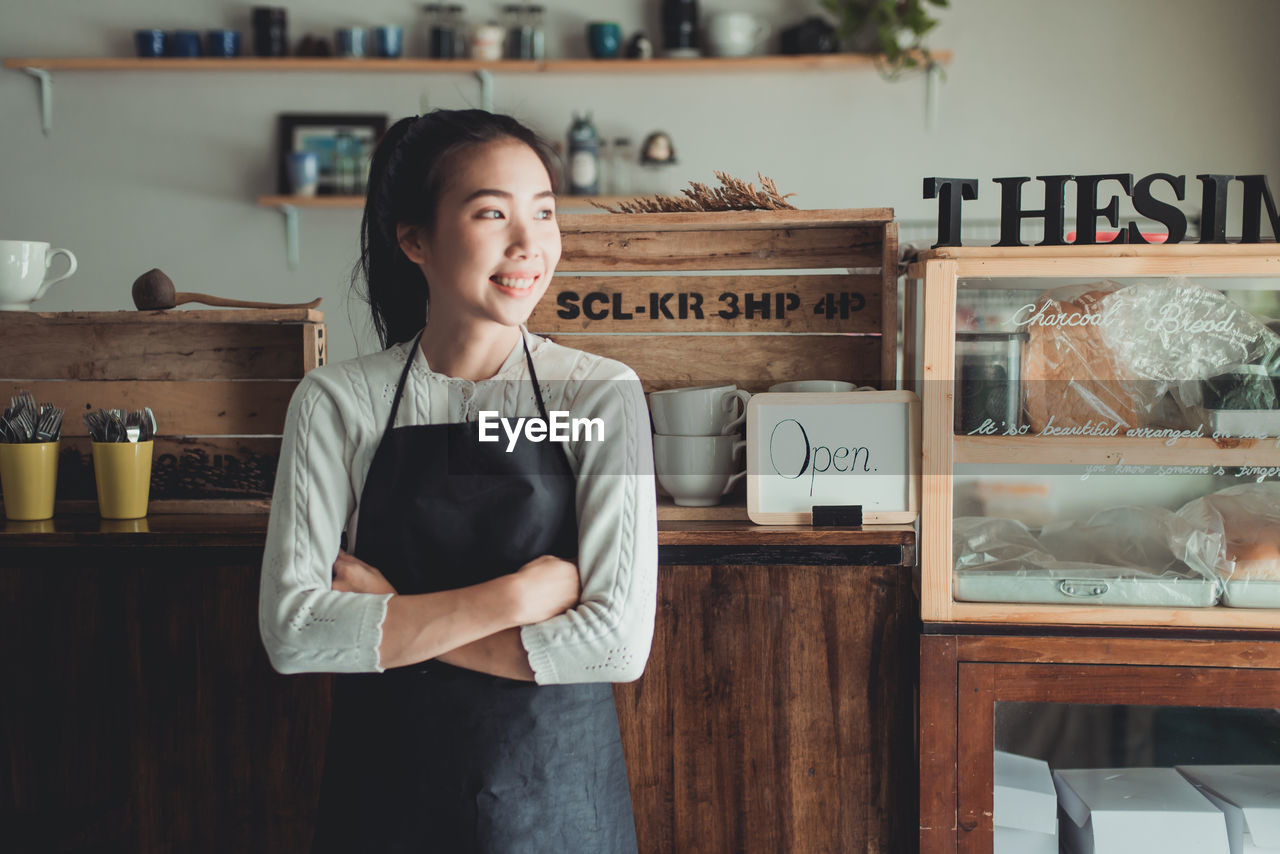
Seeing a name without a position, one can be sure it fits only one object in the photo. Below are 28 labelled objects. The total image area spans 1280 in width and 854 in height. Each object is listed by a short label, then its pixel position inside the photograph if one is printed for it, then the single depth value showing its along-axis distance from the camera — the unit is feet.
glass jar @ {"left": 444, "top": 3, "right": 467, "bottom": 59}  11.14
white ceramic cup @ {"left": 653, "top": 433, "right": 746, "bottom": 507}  4.69
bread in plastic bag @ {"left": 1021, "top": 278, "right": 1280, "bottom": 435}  4.45
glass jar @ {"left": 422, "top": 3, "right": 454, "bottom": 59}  10.93
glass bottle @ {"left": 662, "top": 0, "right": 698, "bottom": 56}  10.83
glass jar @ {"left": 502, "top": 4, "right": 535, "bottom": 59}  11.00
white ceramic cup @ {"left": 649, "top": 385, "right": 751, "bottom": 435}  4.67
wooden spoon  5.31
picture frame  11.10
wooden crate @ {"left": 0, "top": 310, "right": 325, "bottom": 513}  5.46
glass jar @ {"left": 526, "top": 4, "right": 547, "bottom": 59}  11.03
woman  3.51
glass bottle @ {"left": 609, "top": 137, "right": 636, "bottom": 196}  11.29
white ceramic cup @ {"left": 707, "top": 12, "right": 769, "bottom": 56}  10.68
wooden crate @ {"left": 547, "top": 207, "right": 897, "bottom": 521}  5.18
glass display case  4.35
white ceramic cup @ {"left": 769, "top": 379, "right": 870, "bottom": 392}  4.90
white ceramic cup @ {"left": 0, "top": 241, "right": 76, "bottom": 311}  5.32
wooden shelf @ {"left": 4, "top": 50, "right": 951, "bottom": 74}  10.68
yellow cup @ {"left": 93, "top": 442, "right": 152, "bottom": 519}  4.99
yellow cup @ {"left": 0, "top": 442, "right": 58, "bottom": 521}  4.98
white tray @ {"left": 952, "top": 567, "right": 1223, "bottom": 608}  4.40
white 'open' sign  4.53
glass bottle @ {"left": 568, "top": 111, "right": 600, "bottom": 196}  10.95
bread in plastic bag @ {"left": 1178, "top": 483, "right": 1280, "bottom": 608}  4.37
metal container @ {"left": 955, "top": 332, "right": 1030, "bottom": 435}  4.46
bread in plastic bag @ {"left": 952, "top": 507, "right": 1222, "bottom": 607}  4.43
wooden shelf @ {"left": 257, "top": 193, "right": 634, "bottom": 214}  10.82
